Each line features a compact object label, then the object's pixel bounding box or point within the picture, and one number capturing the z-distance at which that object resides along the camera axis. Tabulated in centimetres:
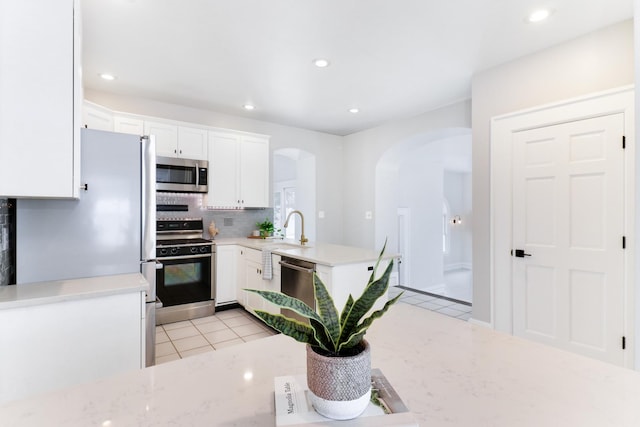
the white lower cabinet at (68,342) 152
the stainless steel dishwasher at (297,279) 284
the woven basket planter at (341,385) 61
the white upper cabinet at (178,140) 383
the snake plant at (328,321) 63
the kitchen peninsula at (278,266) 269
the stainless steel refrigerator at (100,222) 185
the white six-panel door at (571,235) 240
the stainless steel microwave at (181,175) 383
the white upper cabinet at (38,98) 143
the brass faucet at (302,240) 379
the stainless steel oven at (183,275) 357
